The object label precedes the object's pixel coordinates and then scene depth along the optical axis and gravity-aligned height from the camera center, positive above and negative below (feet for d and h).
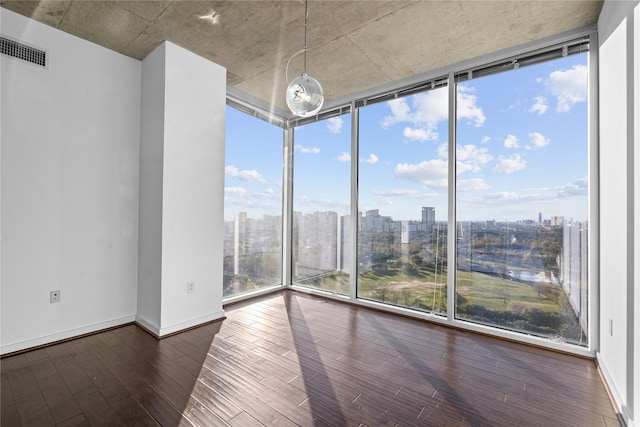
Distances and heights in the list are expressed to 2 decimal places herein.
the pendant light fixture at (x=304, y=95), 5.98 +2.58
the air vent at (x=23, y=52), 7.59 +4.47
